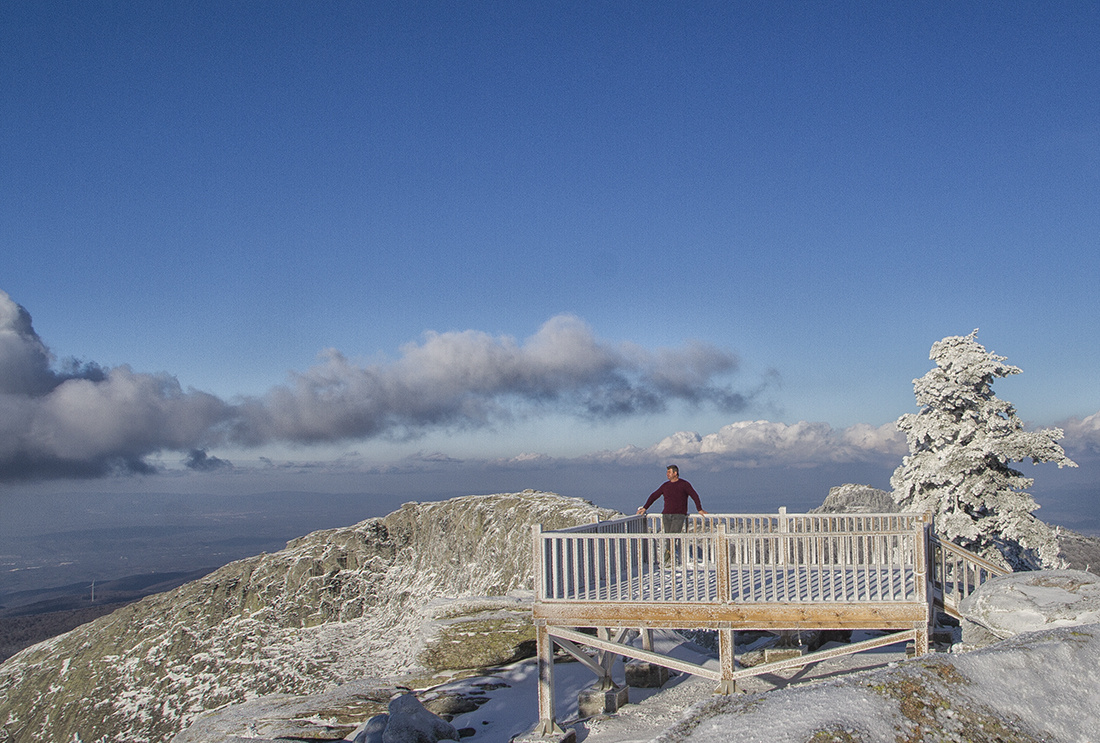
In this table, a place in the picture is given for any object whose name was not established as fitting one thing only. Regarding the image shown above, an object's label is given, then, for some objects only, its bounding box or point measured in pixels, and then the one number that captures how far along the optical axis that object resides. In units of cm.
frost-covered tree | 2194
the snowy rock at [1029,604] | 1023
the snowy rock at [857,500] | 3409
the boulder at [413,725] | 1394
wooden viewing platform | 1321
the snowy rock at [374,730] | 1418
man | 1691
